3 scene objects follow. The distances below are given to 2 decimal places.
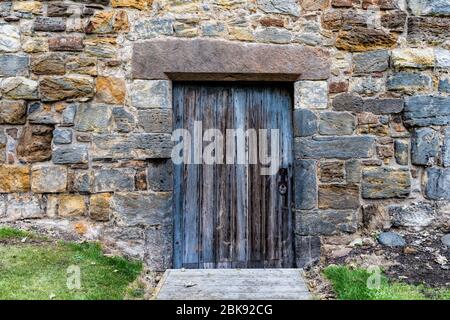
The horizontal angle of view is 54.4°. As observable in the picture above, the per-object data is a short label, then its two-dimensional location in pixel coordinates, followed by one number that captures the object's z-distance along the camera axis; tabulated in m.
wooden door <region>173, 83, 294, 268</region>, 4.03
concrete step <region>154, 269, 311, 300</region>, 2.86
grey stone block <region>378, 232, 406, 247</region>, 3.80
